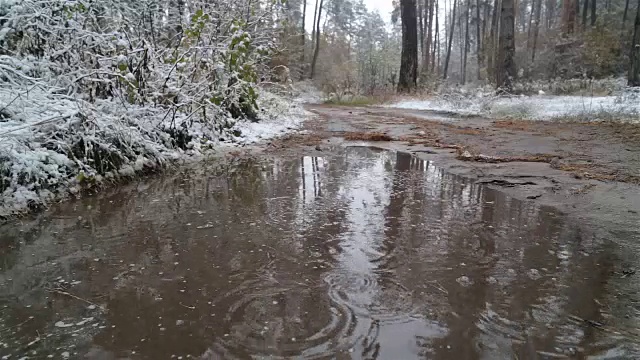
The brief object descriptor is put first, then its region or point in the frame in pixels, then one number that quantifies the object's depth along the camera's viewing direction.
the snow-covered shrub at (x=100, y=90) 3.57
